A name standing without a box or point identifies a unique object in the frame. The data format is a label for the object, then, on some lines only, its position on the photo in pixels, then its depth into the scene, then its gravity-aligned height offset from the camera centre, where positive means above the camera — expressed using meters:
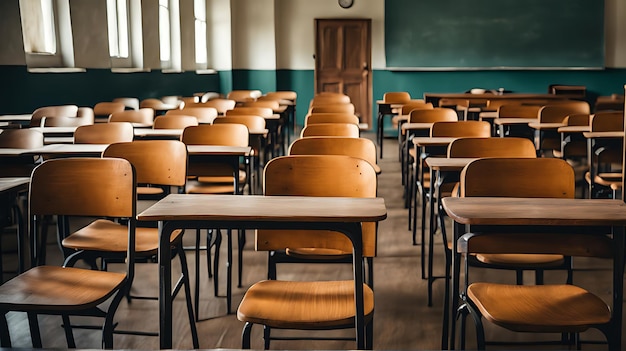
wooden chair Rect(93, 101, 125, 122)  7.35 -0.30
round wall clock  13.57 +1.37
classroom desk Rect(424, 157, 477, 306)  3.40 -0.49
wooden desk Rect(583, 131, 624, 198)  4.61 -0.48
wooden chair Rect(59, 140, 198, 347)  2.83 -0.67
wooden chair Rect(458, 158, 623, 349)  2.13 -0.75
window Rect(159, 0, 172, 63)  11.27 +0.76
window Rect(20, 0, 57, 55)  7.45 +0.60
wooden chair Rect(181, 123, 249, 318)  4.10 -0.50
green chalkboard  12.62 +0.69
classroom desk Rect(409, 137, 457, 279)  4.45 -0.51
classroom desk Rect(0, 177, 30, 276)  2.76 -0.50
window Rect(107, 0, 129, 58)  9.31 +0.70
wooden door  13.63 +0.30
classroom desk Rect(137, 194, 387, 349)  2.10 -0.42
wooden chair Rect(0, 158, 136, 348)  2.44 -0.46
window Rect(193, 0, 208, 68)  13.05 +0.80
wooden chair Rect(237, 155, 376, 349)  2.14 -0.62
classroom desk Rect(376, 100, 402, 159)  9.17 -0.48
